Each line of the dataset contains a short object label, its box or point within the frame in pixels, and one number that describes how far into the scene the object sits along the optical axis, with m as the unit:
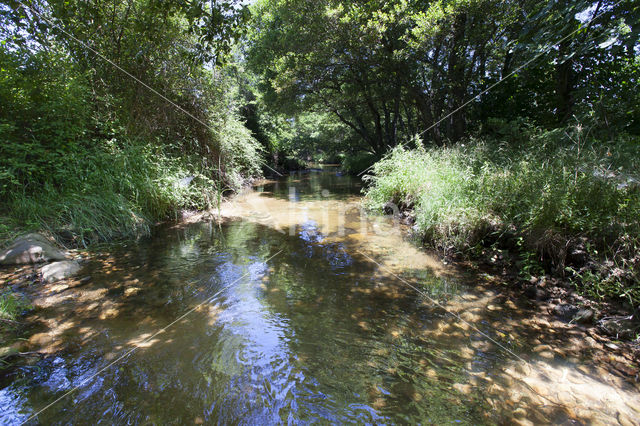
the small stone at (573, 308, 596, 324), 3.00
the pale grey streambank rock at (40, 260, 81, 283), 3.83
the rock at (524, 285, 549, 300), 3.51
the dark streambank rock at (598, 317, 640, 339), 2.73
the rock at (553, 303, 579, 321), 3.12
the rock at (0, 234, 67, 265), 4.11
